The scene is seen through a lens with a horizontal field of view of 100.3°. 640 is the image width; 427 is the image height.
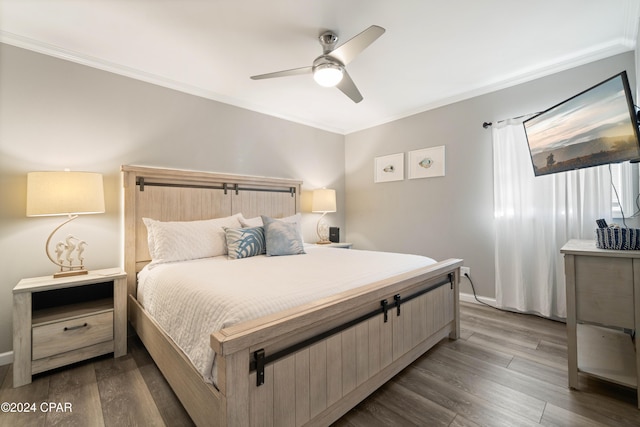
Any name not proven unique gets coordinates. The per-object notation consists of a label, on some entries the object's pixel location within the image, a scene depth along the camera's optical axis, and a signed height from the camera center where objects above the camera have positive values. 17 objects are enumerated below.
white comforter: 1.23 -0.40
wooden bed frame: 1.04 -0.68
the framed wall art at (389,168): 3.92 +0.72
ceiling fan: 1.76 +1.15
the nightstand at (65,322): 1.79 -0.76
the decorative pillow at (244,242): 2.47 -0.24
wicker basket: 1.57 -0.15
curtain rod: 3.02 +1.05
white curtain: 2.52 -0.05
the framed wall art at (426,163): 3.52 +0.71
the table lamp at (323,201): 3.93 +0.22
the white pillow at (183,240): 2.32 -0.20
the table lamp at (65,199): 1.92 +0.15
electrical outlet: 3.28 -0.70
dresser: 1.52 -0.53
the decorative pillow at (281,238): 2.57 -0.21
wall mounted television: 1.66 +0.61
